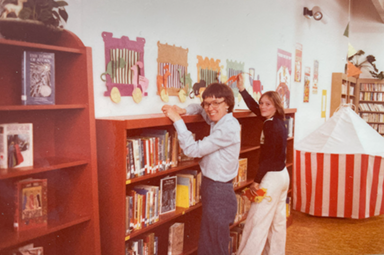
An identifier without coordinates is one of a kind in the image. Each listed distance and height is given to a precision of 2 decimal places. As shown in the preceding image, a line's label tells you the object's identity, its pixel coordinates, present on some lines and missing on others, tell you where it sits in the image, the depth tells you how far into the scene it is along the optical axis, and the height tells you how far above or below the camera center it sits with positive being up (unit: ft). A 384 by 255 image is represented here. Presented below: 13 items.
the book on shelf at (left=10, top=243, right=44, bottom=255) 5.58 -2.59
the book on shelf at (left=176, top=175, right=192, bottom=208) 8.40 -2.38
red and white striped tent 13.52 -3.02
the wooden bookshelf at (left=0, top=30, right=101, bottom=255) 5.56 -0.96
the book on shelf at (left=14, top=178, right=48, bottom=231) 5.42 -1.78
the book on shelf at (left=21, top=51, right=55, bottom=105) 5.22 +0.31
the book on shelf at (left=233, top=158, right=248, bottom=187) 10.59 -2.45
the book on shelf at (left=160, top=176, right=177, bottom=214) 7.82 -2.30
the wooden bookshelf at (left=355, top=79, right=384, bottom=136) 14.29 -0.15
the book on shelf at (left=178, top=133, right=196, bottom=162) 8.36 -1.50
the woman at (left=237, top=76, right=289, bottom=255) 9.53 -2.61
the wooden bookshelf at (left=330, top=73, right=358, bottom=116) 16.38 +0.44
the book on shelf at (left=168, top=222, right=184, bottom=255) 8.21 -3.52
